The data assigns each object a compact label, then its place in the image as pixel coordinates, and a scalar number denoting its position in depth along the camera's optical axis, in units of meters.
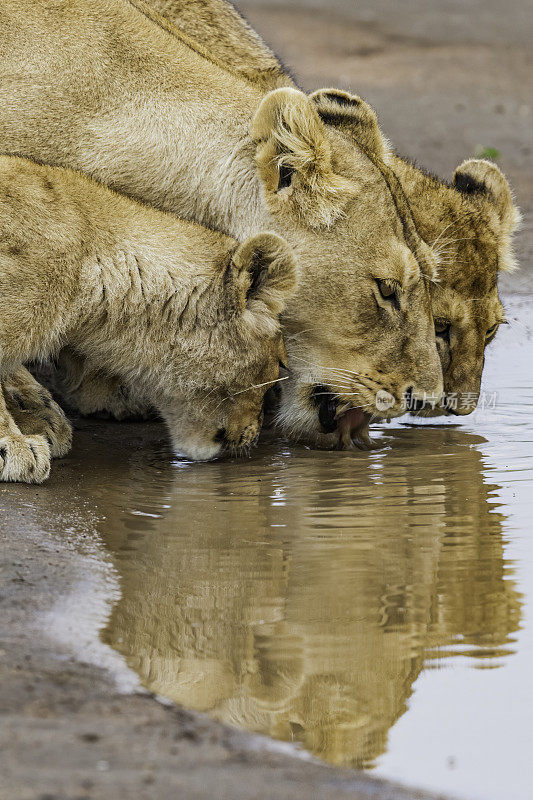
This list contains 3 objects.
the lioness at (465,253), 12.62
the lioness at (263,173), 11.77
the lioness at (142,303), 10.36
